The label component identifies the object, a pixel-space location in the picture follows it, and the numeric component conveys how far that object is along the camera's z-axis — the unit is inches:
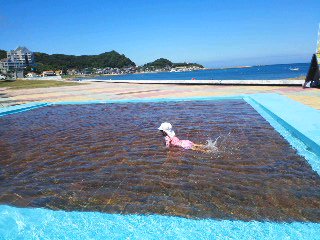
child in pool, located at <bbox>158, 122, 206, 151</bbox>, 197.5
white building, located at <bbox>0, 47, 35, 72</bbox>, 5513.4
